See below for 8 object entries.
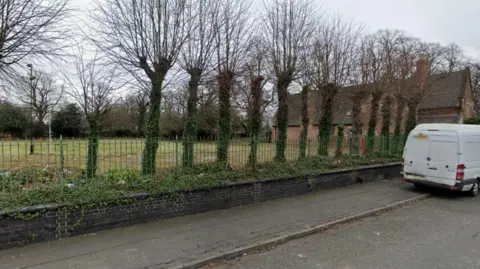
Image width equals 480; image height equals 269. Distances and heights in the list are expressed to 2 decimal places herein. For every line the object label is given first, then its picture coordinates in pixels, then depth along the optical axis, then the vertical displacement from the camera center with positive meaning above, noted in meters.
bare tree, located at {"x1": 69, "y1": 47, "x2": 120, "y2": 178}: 7.32 +1.05
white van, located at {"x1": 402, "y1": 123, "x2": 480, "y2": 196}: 8.62 -0.81
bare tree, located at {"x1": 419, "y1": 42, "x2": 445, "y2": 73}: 22.75 +7.77
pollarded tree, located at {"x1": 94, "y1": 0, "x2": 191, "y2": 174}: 6.71 +2.21
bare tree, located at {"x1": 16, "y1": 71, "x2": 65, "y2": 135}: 36.65 +3.61
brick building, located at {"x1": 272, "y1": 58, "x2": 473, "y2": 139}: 15.55 +2.71
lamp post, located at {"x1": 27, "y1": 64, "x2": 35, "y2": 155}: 6.38 +1.33
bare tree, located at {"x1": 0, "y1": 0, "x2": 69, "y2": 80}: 5.28 +1.90
